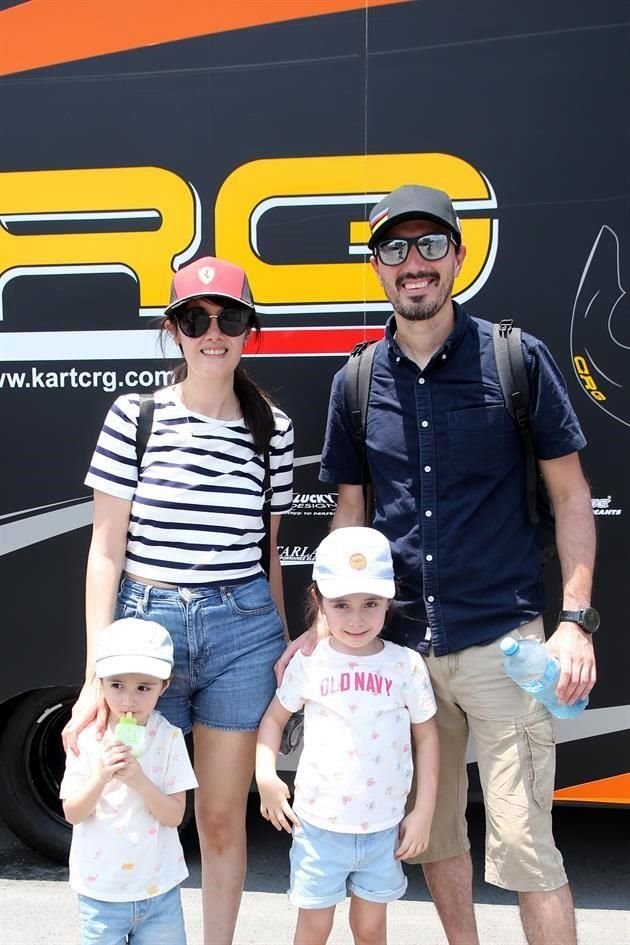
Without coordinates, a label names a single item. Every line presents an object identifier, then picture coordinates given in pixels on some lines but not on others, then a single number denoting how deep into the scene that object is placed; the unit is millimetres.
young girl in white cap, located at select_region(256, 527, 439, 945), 2035
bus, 2684
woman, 2158
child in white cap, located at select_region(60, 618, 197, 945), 1926
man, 2137
